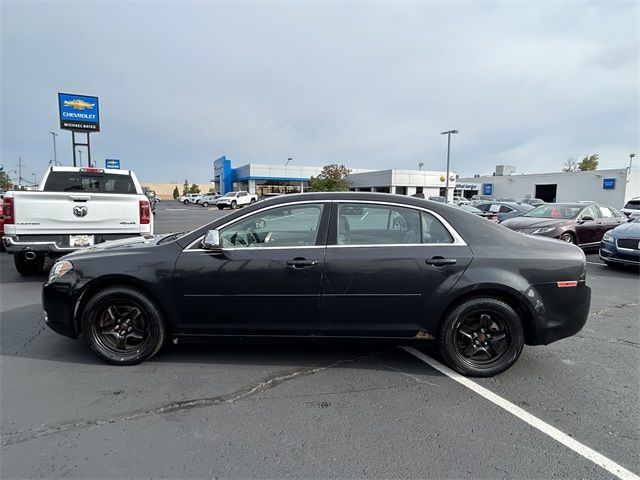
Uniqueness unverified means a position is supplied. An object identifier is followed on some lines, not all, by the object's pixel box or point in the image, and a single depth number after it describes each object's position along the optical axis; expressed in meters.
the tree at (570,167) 74.31
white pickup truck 5.80
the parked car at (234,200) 38.88
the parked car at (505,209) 14.62
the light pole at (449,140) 36.12
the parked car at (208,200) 47.24
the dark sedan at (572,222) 9.95
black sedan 3.31
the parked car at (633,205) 21.98
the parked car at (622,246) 7.94
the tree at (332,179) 44.76
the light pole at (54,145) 44.31
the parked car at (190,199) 56.98
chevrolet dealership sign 21.61
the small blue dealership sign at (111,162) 53.45
